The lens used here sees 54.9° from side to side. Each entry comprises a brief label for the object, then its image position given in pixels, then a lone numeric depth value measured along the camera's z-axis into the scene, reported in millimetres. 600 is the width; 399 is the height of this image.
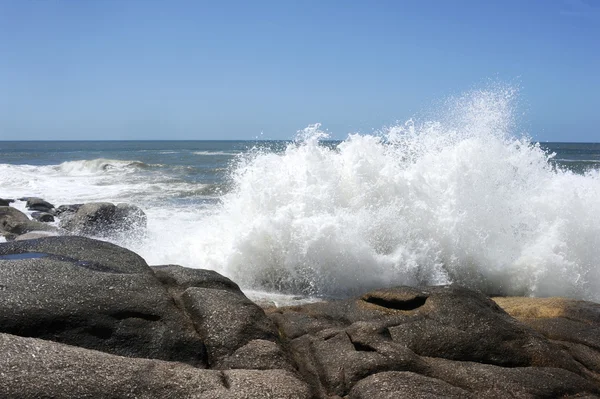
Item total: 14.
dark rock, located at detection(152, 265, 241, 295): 5230
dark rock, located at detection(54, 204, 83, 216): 16397
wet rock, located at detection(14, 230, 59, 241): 10803
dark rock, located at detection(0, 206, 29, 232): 12457
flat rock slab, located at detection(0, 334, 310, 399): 3274
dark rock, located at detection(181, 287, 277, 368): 4344
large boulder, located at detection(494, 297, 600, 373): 4988
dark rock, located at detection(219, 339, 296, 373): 4156
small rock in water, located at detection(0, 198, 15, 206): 17922
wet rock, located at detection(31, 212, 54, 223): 15680
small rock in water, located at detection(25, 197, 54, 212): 17594
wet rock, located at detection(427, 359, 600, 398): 4031
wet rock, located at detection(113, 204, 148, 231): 12927
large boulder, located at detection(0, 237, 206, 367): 4109
